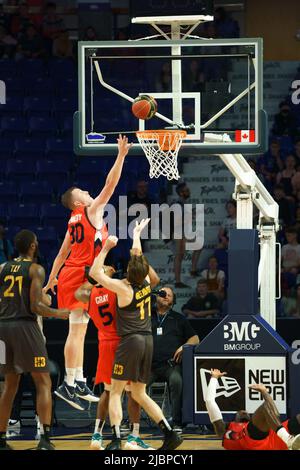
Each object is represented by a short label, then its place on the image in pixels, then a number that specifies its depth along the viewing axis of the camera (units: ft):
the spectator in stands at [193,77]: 66.85
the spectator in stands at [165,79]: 67.62
